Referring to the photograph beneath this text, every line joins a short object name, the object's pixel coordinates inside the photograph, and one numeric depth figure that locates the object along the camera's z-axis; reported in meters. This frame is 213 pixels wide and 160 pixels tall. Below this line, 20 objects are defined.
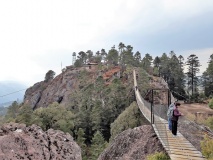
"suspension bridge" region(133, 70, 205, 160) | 10.03
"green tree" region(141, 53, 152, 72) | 72.19
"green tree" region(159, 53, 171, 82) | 67.62
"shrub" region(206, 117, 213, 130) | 21.32
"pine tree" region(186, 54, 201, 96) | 62.84
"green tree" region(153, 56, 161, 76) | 72.94
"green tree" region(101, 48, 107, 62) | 92.16
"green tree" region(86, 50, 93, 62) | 93.83
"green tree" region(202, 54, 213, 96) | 54.00
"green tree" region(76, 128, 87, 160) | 41.29
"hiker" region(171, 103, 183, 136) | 11.33
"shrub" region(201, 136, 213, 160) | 9.23
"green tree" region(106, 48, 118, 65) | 78.44
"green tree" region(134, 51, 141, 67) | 77.22
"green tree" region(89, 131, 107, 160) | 37.41
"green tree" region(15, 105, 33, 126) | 39.75
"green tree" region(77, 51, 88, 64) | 91.69
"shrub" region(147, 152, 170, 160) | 10.18
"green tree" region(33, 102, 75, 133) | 43.53
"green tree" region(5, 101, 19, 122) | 58.89
